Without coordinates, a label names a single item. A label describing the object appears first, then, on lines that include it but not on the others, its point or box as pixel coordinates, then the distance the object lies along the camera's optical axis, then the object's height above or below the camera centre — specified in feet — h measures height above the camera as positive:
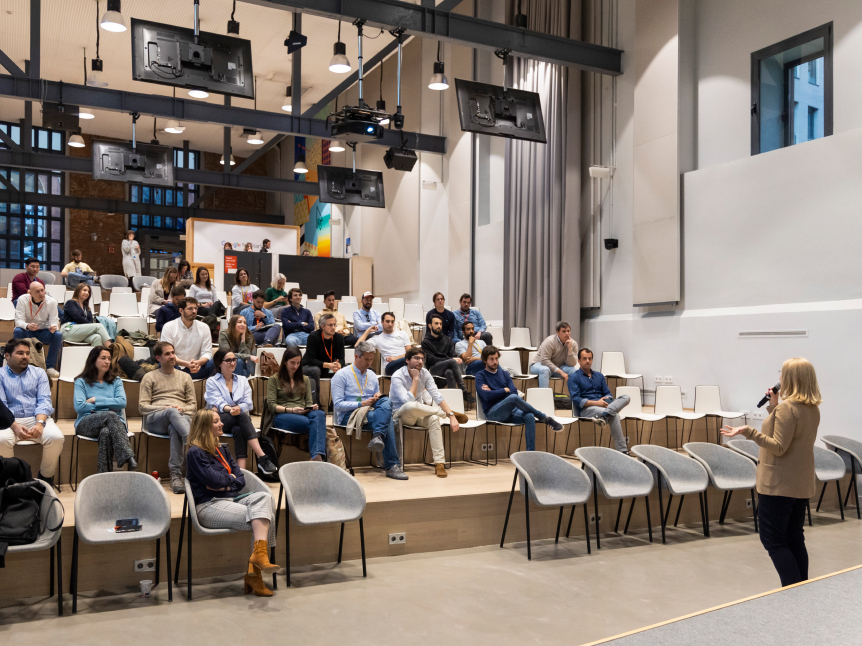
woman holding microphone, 11.71 -2.32
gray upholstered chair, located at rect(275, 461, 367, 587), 14.73 -3.51
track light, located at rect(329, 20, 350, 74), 29.86 +10.77
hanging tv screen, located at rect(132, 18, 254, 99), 21.94 +8.22
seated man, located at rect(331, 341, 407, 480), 19.65 -2.13
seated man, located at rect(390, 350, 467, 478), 20.18 -2.19
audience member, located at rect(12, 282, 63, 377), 23.77 +0.06
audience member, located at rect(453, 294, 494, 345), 30.48 +0.22
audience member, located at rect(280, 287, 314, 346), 29.35 +0.22
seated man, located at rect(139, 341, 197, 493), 17.34 -1.97
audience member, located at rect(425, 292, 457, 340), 29.40 +0.34
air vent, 23.63 -0.33
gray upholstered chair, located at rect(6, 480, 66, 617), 12.35 -3.53
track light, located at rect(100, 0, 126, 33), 26.55 +11.10
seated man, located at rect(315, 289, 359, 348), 29.81 +0.16
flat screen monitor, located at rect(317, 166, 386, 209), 37.35 +7.19
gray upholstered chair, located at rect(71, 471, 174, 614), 13.12 -3.37
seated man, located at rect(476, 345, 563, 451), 21.50 -2.26
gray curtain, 31.81 +5.39
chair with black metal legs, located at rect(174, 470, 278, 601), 13.38 -3.45
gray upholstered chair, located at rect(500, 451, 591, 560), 16.56 -3.65
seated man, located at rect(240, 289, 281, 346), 28.55 +0.10
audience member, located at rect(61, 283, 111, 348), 25.45 +0.06
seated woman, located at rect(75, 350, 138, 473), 17.01 -2.03
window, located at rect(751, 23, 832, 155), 23.98 +7.98
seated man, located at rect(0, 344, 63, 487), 16.05 -1.85
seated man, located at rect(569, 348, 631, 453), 22.45 -2.33
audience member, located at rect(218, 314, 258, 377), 23.76 -0.59
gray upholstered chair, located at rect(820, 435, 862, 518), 20.77 -3.64
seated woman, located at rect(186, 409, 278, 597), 13.62 -3.37
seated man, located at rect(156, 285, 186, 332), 26.09 +0.42
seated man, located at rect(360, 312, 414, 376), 26.25 -0.71
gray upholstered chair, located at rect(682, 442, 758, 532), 19.29 -3.71
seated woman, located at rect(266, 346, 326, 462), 18.61 -2.11
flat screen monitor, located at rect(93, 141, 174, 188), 34.42 +7.76
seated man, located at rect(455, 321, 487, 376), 27.68 -0.95
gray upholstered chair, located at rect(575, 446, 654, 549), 17.38 -3.63
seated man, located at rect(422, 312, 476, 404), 26.55 -1.21
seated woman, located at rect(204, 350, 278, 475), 18.02 -2.01
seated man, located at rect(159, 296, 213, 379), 22.22 -0.47
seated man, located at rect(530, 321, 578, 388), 27.43 -1.26
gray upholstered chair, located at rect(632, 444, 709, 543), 18.26 -3.70
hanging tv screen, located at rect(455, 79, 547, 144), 25.61 +7.68
